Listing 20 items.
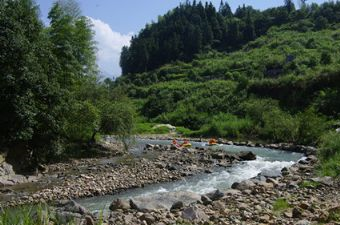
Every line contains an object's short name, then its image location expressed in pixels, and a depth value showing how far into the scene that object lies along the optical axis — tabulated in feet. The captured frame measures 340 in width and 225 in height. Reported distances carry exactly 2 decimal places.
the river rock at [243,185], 49.01
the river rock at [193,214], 32.22
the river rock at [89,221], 30.96
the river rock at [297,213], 30.93
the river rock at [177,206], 39.60
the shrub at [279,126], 125.70
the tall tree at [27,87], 60.90
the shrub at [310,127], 118.93
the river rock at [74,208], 39.52
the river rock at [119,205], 41.99
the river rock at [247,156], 92.63
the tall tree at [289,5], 434.30
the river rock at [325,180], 43.34
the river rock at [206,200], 40.52
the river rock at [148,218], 33.22
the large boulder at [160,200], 40.70
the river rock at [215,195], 43.27
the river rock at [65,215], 30.08
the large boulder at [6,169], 63.21
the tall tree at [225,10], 486.38
